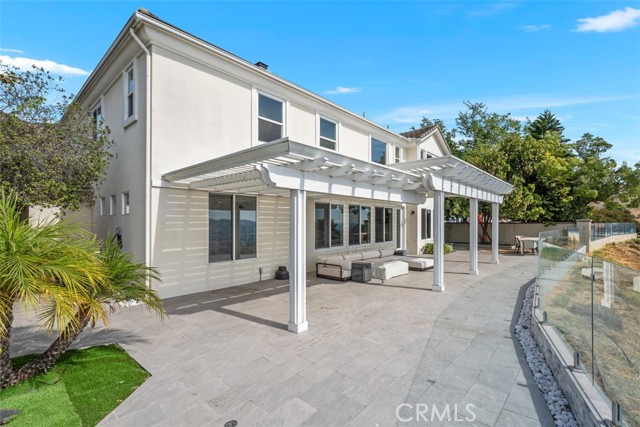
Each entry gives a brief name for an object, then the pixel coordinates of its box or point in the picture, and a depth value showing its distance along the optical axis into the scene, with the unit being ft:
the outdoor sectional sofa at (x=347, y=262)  33.53
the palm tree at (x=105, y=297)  12.05
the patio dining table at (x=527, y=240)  55.36
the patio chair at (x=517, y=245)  57.67
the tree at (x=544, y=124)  120.27
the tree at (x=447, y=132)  94.51
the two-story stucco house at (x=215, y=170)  19.76
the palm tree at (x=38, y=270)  10.00
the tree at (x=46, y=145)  23.66
